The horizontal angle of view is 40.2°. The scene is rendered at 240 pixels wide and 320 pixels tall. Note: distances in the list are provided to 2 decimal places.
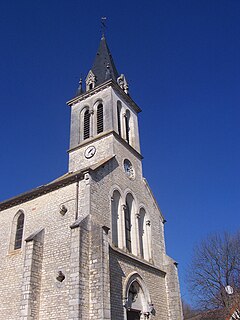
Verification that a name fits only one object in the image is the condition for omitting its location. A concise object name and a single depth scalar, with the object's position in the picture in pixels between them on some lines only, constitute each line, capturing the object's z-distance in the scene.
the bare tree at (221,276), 25.61
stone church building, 14.00
